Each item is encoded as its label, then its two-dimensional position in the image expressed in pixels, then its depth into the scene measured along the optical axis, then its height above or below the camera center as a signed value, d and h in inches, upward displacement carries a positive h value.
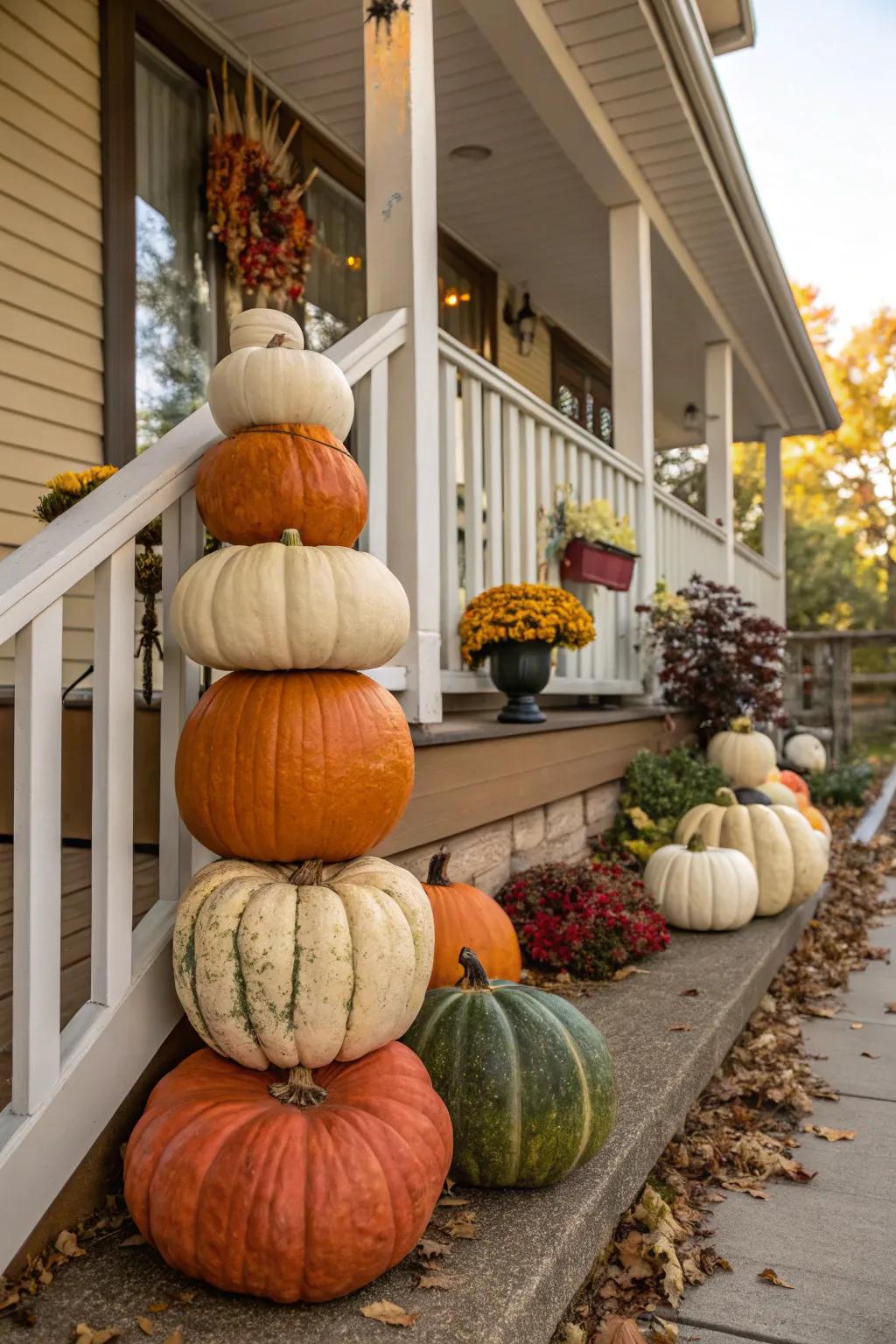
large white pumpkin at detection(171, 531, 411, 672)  73.1 +5.8
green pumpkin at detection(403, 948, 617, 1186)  74.4 -29.3
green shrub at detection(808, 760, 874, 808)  323.9 -31.4
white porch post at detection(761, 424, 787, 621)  397.1 +69.4
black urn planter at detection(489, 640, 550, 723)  147.9 +2.2
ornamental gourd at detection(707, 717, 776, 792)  215.5 -14.0
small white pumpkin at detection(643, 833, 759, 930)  147.3 -28.8
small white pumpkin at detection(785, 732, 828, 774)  345.1 -21.9
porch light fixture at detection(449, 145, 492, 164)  225.3 +117.7
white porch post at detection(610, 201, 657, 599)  209.6 +70.1
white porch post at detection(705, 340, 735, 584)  287.7 +71.5
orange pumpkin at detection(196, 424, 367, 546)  76.4 +15.2
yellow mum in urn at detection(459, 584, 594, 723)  145.7 +7.8
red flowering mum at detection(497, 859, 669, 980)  124.7 -28.7
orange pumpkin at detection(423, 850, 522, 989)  102.7 -24.3
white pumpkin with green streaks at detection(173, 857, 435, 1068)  67.3 -18.4
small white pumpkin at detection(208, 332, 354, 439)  77.5 +22.8
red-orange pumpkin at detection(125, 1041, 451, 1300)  59.6 -29.5
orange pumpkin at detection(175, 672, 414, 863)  73.2 -5.5
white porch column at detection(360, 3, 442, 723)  115.1 +46.1
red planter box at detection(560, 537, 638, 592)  179.9 +22.1
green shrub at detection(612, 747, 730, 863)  175.5 -18.9
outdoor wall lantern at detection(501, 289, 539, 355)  293.3 +105.1
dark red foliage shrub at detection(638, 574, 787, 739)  219.5 +5.1
